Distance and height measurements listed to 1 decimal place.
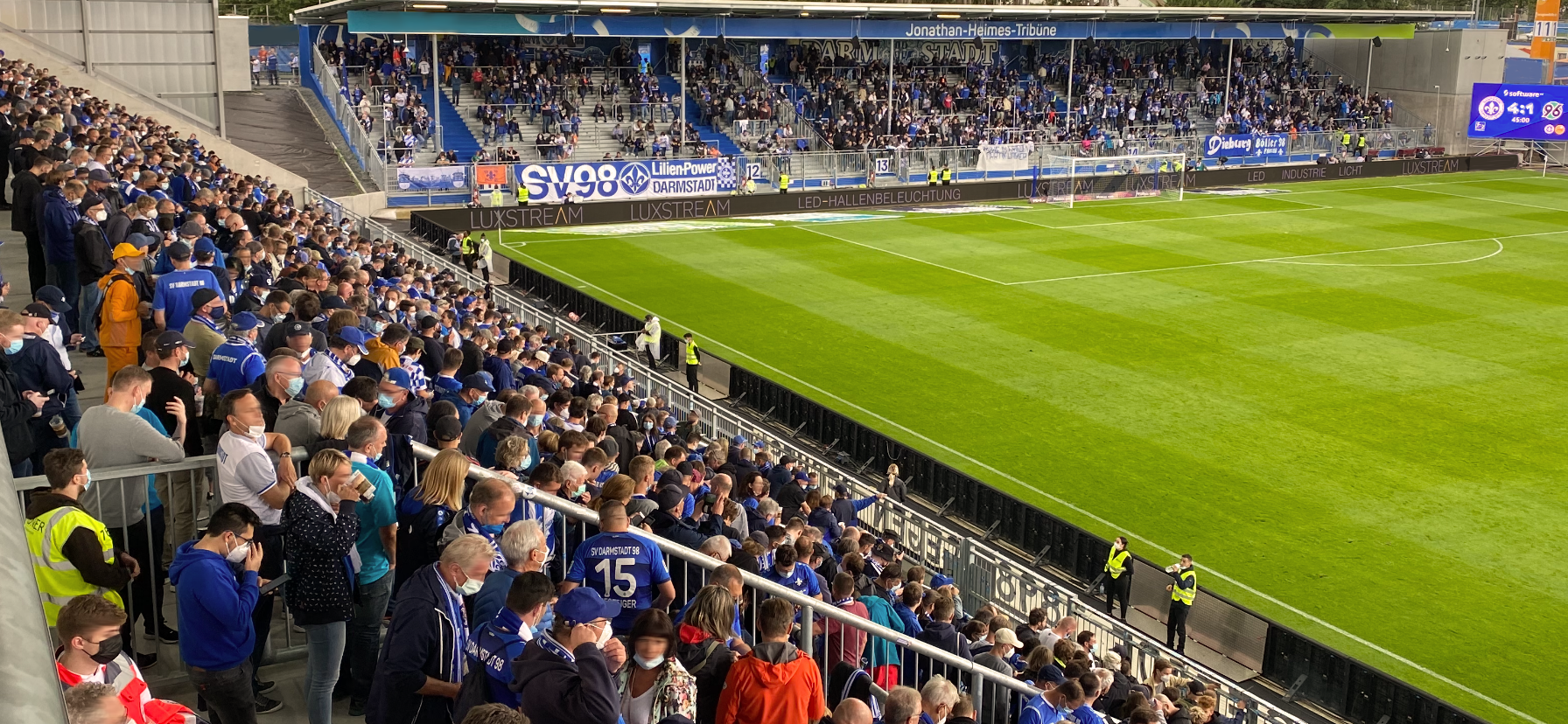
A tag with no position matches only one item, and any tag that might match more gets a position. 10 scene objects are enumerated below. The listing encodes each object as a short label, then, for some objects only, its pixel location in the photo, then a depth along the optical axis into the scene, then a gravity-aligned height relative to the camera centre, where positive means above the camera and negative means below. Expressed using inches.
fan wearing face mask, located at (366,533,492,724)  233.1 -89.3
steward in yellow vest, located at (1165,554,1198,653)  604.4 -202.3
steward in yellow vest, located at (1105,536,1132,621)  626.8 -201.4
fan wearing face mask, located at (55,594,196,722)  186.9 -73.9
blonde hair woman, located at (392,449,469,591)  276.1 -80.8
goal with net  2065.7 -69.0
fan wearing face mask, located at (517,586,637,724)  209.8 -85.1
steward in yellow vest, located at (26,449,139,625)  232.1 -74.0
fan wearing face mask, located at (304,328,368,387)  366.0 -67.9
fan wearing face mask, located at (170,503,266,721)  237.3 -85.5
